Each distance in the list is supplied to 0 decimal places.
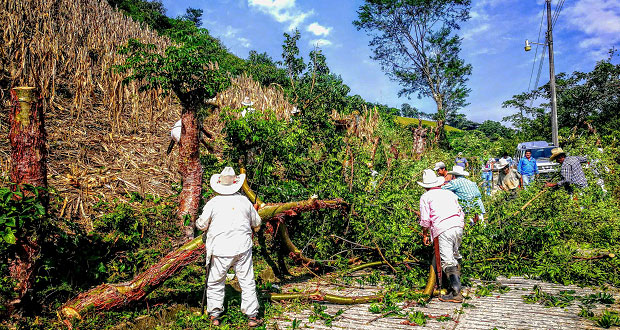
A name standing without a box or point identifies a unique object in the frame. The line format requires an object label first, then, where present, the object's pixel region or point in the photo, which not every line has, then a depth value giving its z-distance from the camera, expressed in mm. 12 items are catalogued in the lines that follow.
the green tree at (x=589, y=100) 29531
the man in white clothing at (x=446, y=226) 5184
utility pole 18891
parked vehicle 17784
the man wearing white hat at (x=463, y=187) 6879
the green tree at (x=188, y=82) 5734
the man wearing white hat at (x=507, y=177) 10570
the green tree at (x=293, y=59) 8422
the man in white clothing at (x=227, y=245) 4375
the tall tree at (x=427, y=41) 29406
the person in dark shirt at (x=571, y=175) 8211
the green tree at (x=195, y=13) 41688
